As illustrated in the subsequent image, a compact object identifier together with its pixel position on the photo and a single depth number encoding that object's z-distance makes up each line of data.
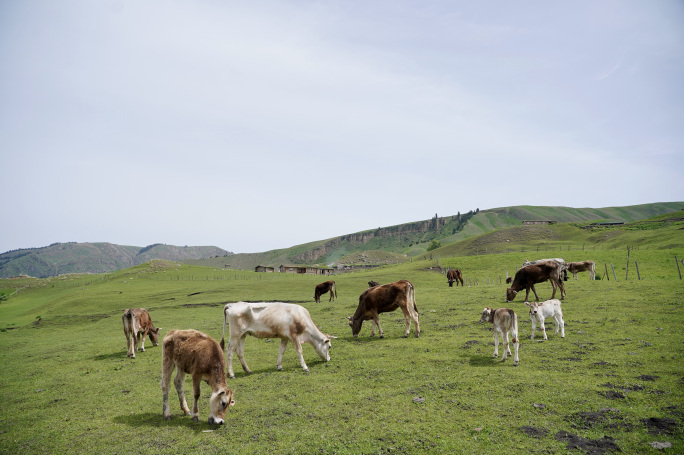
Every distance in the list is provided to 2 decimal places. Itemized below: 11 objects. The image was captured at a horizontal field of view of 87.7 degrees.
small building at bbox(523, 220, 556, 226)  139.25
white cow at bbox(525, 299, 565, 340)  14.40
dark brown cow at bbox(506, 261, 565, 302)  23.38
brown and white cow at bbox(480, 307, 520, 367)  11.63
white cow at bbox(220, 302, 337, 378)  12.37
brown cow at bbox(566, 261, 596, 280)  37.81
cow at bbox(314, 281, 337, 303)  37.09
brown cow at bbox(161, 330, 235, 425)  8.27
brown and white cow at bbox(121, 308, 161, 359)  16.78
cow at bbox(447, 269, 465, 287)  45.92
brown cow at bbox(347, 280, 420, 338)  16.97
